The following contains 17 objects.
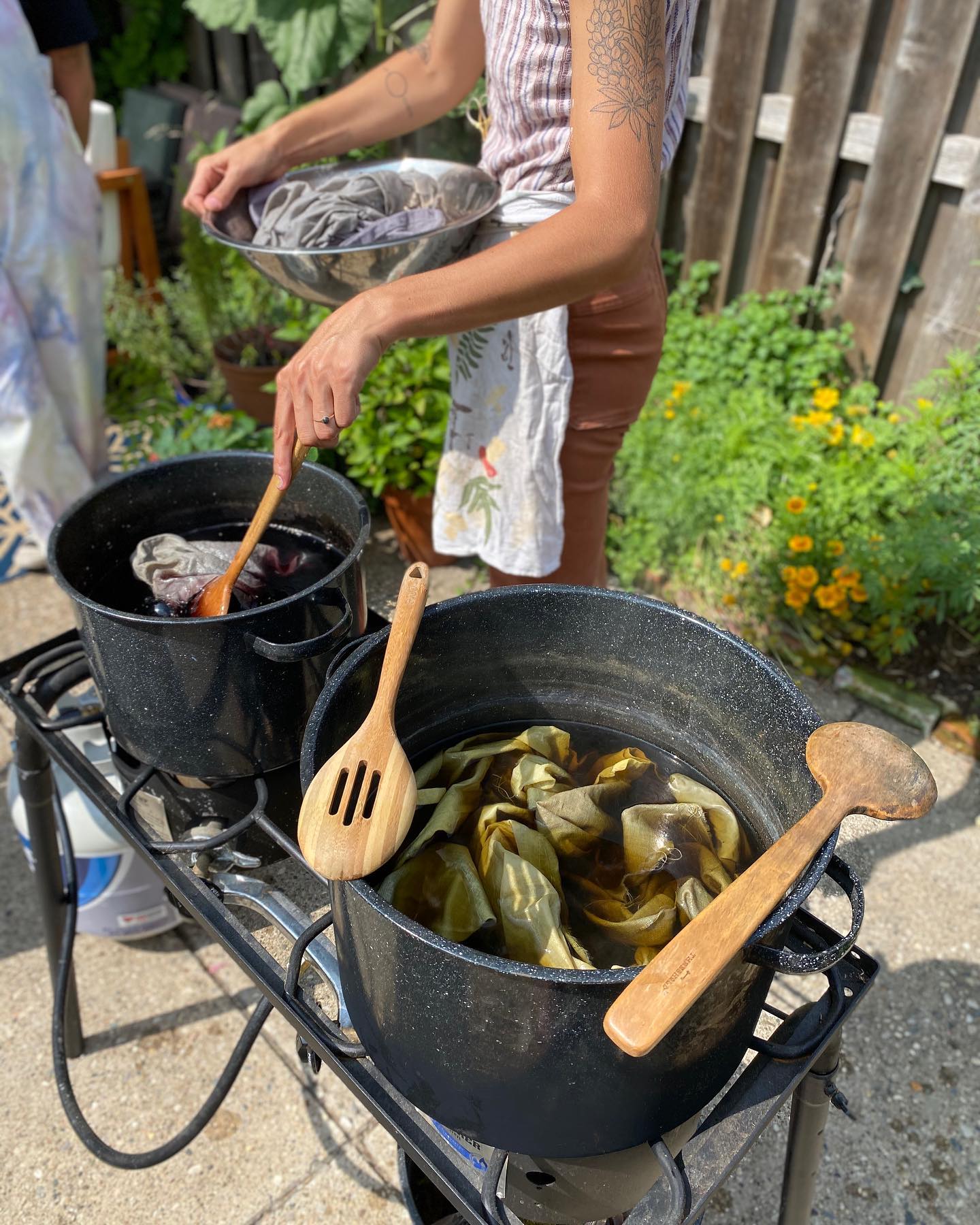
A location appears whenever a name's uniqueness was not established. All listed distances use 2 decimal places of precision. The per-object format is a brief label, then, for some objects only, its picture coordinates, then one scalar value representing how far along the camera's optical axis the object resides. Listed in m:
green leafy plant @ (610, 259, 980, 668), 2.92
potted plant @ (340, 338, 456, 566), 3.23
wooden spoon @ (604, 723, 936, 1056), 0.79
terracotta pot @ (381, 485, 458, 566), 3.36
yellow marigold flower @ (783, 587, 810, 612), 3.01
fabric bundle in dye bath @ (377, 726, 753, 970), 1.07
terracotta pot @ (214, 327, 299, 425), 3.92
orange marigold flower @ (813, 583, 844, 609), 2.97
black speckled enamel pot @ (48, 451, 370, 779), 1.28
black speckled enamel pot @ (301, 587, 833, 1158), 0.89
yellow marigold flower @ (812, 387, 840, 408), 3.42
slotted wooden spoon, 0.96
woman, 1.22
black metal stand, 1.04
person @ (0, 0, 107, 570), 2.92
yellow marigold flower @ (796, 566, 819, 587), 2.99
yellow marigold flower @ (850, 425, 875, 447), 3.26
